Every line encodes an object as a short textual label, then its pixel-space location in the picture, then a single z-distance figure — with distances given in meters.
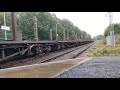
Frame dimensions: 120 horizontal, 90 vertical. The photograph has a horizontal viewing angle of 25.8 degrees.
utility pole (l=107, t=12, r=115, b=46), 29.15
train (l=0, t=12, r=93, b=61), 12.89
